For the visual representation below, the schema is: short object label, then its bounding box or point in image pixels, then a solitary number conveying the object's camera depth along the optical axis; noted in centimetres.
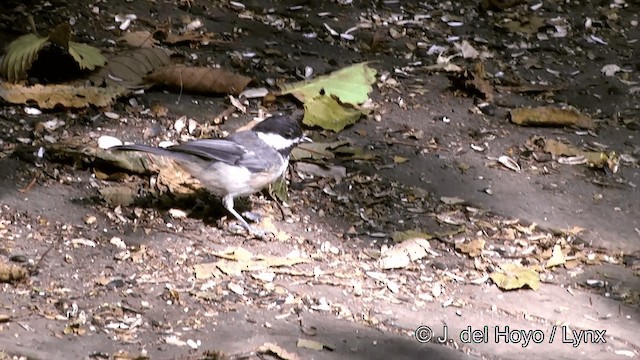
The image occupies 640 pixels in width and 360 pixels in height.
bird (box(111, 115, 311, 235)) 870
